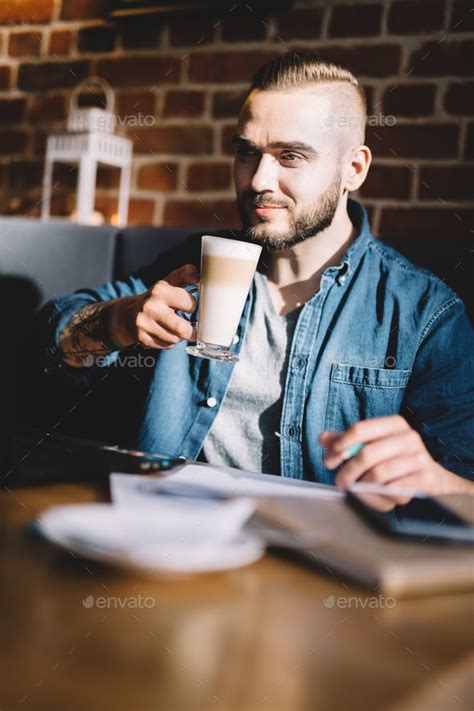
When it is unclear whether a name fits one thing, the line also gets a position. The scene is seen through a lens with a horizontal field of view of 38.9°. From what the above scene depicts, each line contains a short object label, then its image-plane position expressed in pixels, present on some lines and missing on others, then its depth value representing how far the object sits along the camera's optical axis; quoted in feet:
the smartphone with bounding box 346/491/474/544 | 2.10
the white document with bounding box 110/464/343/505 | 2.30
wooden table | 1.34
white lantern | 8.00
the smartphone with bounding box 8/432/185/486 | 2.62
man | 4.66
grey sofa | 5.90
